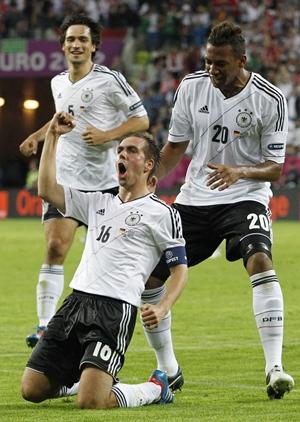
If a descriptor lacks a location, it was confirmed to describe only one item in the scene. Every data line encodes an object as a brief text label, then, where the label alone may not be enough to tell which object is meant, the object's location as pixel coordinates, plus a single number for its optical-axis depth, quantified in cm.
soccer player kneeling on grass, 1427
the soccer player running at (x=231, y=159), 1566
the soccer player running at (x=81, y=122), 2050
